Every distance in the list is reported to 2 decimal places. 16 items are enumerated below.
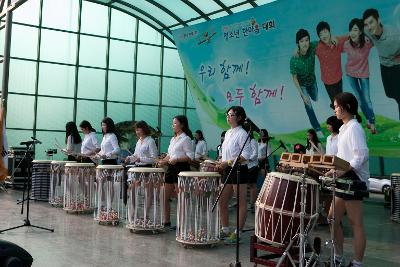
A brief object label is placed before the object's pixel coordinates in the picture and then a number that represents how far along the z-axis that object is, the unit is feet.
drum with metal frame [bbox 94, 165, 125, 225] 19.88
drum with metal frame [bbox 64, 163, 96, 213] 22.85
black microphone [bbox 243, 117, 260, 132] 14.23
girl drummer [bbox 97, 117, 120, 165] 22.80
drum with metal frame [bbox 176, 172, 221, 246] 15.65
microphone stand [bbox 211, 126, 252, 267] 12.32
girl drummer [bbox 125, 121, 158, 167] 20.79
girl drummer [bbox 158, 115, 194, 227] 18.69
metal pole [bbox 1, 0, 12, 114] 31.96
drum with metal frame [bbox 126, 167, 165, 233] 17.94
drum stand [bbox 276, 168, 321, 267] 11.01
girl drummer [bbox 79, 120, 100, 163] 25.20
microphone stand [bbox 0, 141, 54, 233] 17.76
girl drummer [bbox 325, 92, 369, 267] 11.76
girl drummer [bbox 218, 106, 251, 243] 16.11
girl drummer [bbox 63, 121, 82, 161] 27.55
